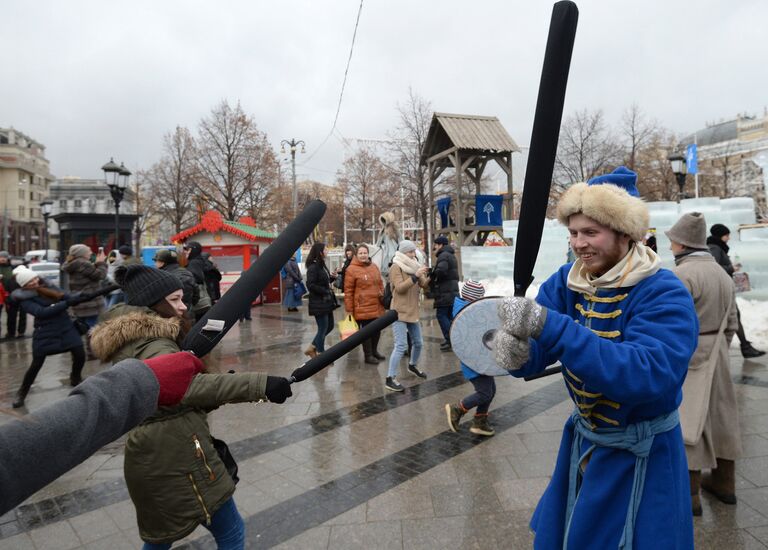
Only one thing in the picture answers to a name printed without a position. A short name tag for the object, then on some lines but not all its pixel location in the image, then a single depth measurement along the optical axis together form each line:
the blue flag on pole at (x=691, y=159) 17.28
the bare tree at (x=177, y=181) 24.81
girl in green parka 2.20
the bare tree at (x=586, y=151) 25.48
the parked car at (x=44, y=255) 33.62
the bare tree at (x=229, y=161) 22.53
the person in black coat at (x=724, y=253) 6.82
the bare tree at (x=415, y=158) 20.20
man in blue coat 1.49
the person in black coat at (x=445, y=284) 7.76
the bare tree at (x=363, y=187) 30.83
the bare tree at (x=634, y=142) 25.16
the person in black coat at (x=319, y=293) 7.70
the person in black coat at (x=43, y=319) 6.14
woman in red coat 7.16
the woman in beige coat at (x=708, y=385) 3.22
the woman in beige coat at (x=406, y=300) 6.28
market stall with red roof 14.09
